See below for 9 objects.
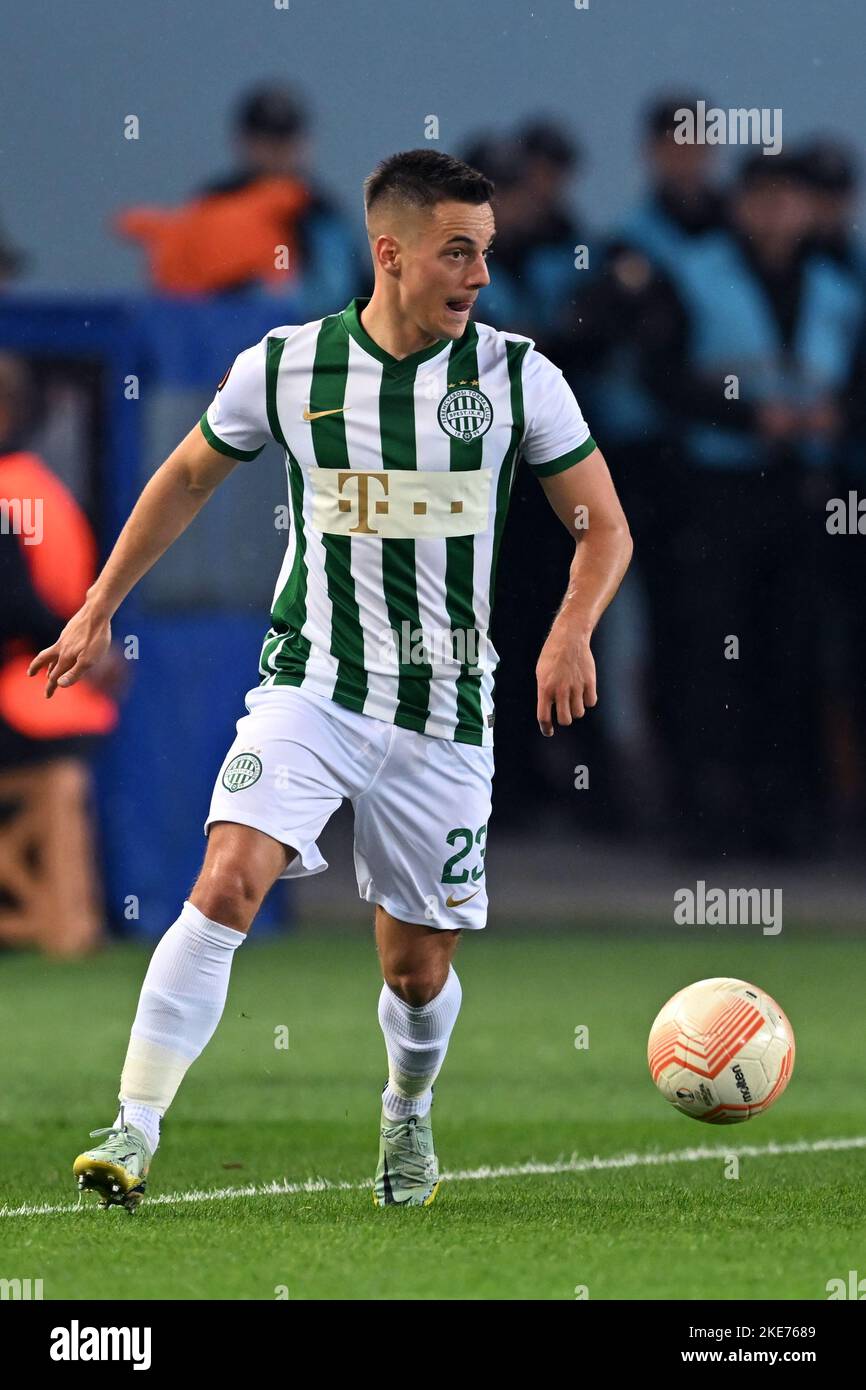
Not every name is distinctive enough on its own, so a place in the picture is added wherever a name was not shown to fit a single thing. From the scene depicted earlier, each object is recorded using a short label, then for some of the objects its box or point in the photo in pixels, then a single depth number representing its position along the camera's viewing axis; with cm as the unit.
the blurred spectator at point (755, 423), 1101
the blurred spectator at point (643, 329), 1100
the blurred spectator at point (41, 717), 1051
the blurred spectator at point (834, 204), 1113
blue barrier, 1070
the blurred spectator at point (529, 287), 1091
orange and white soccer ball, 562
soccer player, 547
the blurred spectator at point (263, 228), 1101
